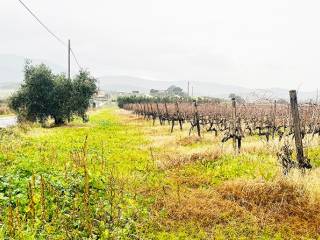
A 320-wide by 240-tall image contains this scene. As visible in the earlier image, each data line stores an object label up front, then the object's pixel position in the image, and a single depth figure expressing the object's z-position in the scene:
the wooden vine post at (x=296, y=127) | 9.09
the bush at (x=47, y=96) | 28.68
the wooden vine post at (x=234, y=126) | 13.57
